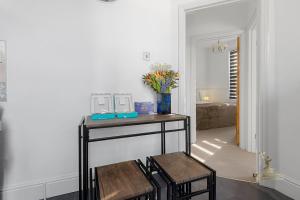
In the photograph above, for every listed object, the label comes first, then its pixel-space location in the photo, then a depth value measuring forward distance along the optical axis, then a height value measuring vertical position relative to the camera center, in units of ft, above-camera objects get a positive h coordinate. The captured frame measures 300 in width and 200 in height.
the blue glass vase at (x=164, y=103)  5.74 -0.21
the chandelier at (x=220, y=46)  15.50 +5.11
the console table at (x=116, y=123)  4.00 -0.68
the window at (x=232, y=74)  18.52 +2.56
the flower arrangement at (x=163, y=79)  5.69 +0.61
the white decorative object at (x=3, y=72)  4.79 +0.73
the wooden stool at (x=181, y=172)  3.68 -1.78
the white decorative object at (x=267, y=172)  3.81 -1.73
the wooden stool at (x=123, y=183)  3.21 -1.83
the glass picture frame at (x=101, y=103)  5.32 -0.20
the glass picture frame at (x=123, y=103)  5.69 -0.21
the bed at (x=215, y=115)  14.32 -1.65
